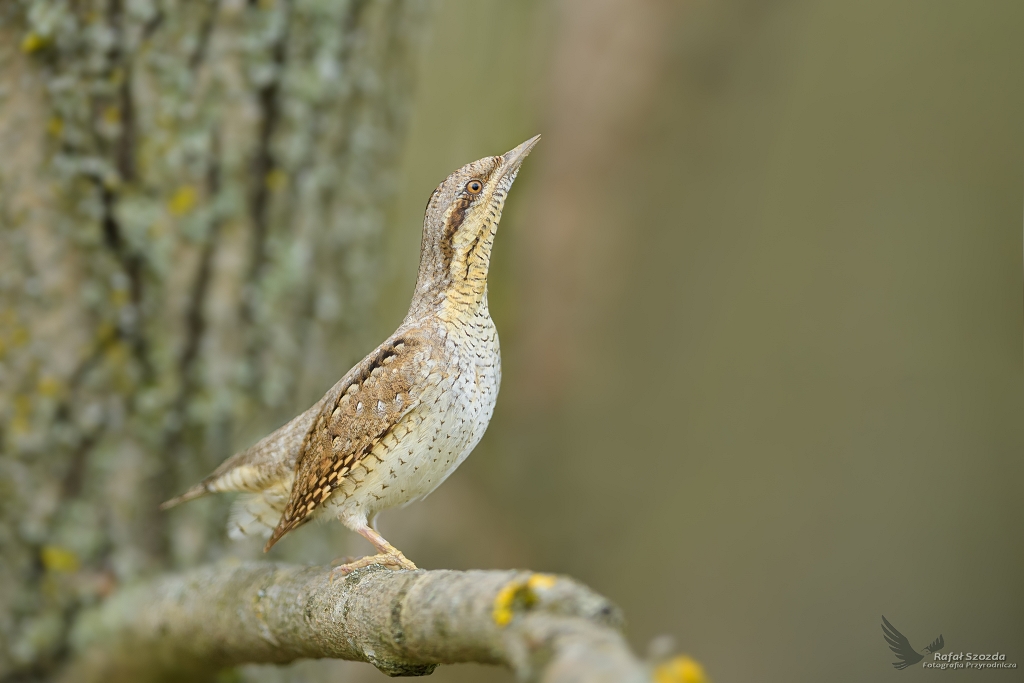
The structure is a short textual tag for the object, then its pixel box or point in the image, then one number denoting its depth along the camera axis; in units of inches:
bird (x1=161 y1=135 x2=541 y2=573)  189.5
